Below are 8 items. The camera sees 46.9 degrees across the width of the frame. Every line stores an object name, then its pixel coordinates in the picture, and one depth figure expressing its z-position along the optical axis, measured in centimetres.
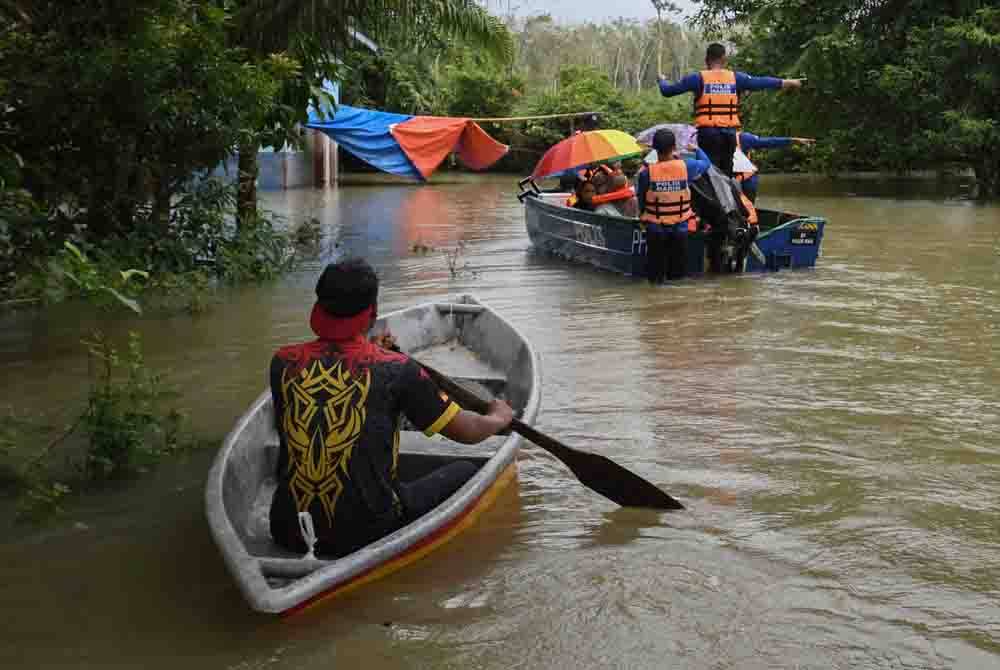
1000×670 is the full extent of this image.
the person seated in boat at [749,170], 1261
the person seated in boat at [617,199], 1312
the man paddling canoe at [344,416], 399
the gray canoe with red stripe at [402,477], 368
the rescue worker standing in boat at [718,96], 1195
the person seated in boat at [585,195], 1338
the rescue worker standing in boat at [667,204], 1118
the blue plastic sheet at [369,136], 2230
